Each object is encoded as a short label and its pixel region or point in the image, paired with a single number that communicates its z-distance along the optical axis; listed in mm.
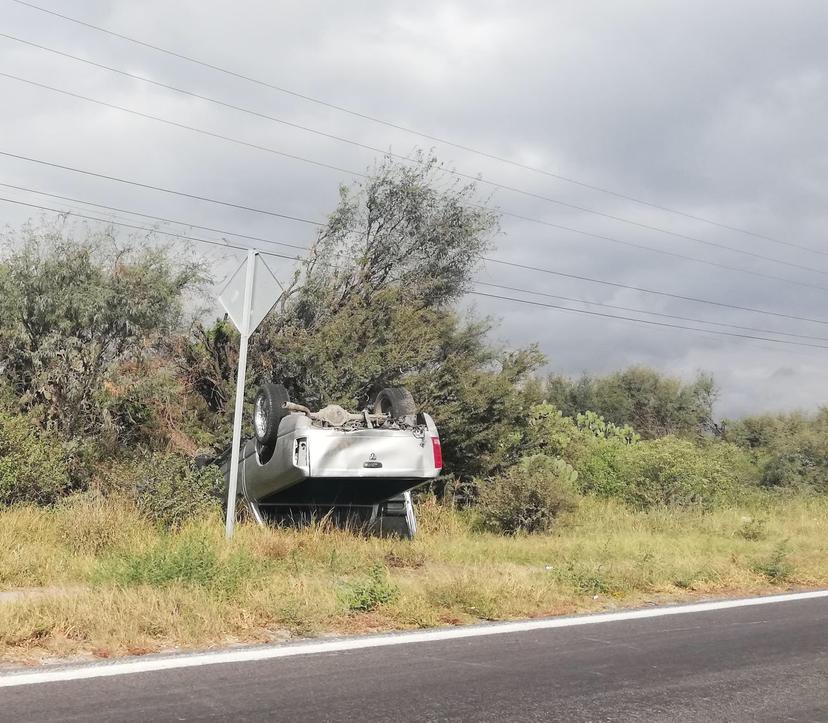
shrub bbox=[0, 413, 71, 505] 10453
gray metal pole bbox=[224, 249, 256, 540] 8062
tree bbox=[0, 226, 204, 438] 12812
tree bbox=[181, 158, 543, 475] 13828
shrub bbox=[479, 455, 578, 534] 11961
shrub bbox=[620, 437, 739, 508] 16453
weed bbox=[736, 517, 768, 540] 12953
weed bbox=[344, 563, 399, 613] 6367
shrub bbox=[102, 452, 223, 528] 9320
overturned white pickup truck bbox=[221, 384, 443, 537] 8594
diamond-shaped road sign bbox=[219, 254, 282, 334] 8742
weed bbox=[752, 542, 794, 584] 9219
